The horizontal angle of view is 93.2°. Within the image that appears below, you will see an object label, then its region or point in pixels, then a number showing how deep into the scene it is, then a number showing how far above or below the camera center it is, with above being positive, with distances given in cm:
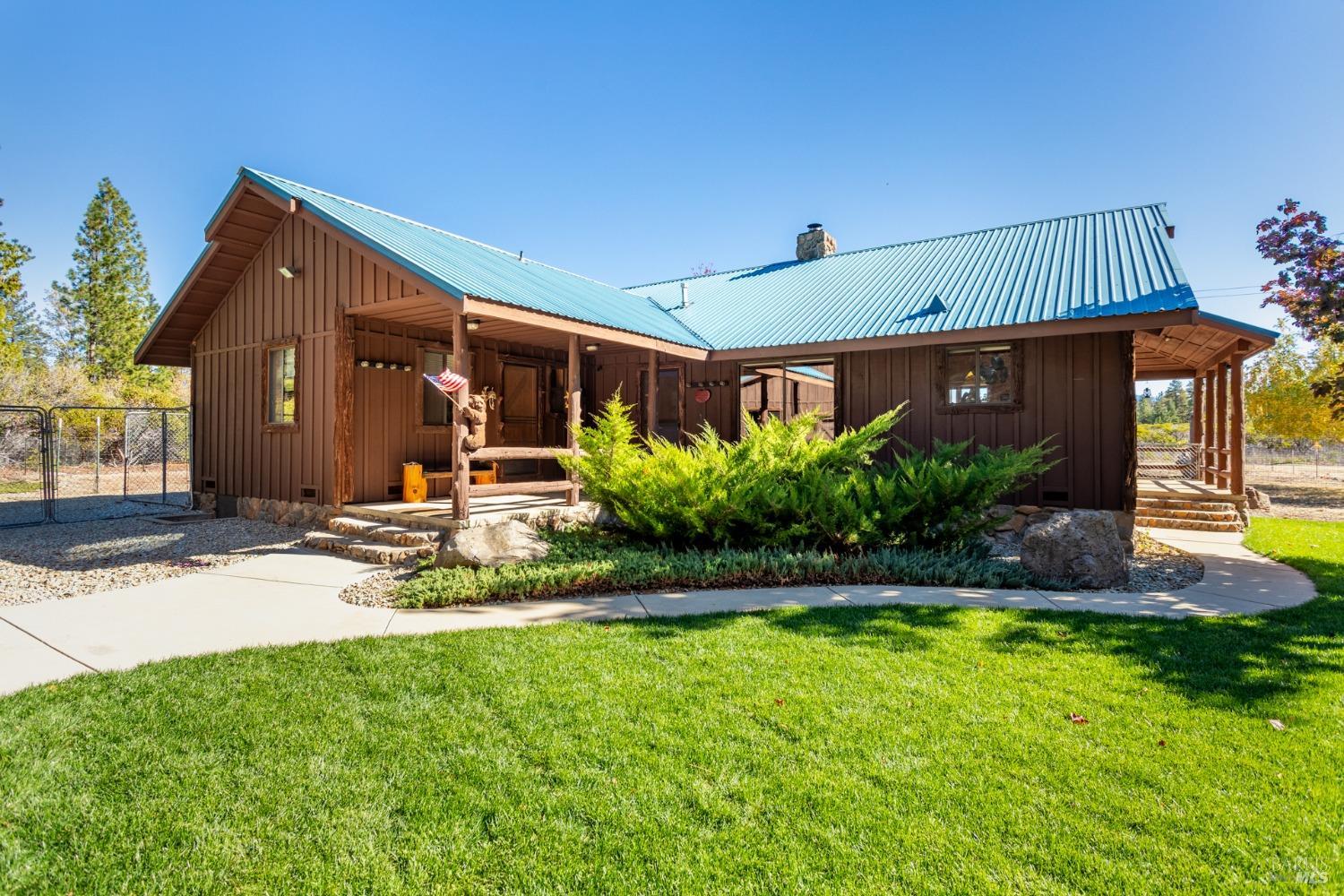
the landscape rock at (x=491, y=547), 574 -92
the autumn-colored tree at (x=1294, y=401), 1500 +106
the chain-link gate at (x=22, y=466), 1144 -37
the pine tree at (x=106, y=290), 2897 +744
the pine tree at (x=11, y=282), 1170 +321
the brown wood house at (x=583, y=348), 806 +150
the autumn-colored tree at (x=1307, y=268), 761 +217
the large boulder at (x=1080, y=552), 565 -96
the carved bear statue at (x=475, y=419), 711 +34
